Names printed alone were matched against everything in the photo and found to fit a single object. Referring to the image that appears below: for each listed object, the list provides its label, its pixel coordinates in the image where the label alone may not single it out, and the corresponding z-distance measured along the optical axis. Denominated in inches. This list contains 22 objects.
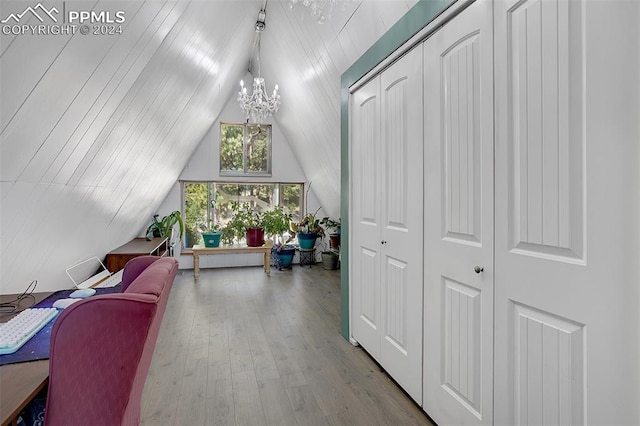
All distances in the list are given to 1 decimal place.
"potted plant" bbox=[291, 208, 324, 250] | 231.9
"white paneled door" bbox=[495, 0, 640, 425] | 37.0
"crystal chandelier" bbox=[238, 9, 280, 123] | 149.1
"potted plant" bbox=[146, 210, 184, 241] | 203.3
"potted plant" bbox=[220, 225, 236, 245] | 218.1
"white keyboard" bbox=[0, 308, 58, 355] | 40.2
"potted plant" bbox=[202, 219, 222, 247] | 206.8
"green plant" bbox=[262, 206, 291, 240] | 219.5
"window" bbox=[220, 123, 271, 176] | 229.5
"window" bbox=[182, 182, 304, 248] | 227.3
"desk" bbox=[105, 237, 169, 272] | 140.8
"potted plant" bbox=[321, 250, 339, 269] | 223.1
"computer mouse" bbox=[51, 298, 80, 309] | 55.5
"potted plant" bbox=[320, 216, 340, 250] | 228.1
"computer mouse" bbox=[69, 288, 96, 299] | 61.3
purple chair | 33.2
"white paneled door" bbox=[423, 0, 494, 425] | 55.1
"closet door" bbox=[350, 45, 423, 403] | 74.6
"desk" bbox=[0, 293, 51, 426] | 28.9
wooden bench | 200.4
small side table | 235.8
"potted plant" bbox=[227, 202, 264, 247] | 212.5
